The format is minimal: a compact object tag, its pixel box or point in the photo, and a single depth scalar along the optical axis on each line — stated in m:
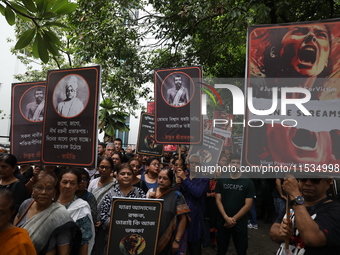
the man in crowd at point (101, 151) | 7.54
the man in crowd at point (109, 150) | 7.28
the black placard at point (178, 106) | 4.75
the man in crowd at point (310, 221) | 2.20
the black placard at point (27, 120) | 4.13
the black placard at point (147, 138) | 6.85
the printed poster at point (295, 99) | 2.57
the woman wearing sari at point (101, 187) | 3.54
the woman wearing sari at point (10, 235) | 2.01
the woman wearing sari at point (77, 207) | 2.81
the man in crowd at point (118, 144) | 8.89
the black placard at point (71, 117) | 3.56
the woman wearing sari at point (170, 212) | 3.56
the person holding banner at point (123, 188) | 3.70
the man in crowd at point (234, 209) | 4.47
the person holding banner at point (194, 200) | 4.53
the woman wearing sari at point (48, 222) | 2.37
